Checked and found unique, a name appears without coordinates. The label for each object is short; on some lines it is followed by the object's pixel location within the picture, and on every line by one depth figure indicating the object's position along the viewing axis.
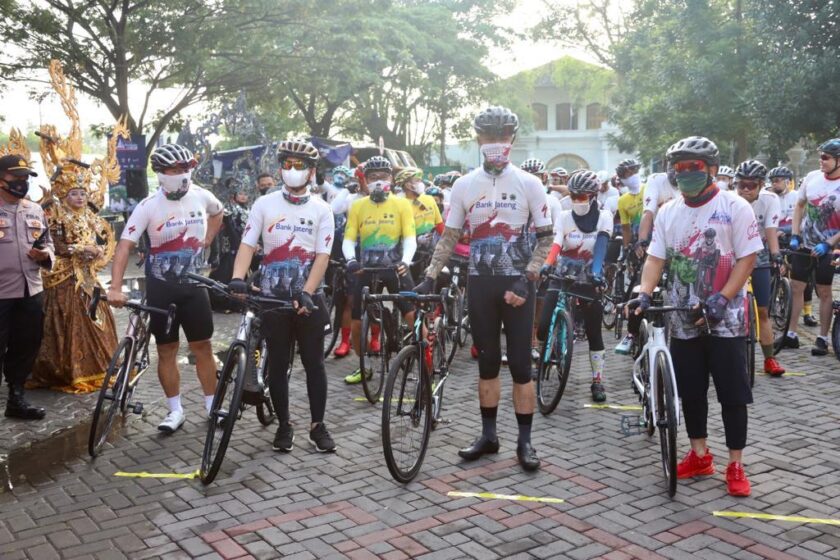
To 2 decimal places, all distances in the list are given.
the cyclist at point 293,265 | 5.91
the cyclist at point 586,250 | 7.38
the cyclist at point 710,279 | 5.06
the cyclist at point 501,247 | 5.56
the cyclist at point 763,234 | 7.88
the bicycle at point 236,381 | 5.25
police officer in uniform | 6.61
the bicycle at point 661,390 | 4.99
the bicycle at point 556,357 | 6.92
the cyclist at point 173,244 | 6.16
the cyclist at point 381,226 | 7.93
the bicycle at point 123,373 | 5.83
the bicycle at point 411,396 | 5.21
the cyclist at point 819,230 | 8.52
